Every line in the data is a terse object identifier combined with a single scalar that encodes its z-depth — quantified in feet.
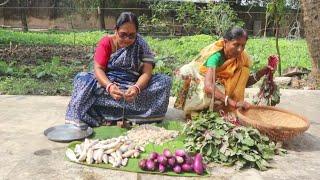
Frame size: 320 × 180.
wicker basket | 11.98
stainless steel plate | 12.60
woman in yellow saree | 13.21
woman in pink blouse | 13.62
